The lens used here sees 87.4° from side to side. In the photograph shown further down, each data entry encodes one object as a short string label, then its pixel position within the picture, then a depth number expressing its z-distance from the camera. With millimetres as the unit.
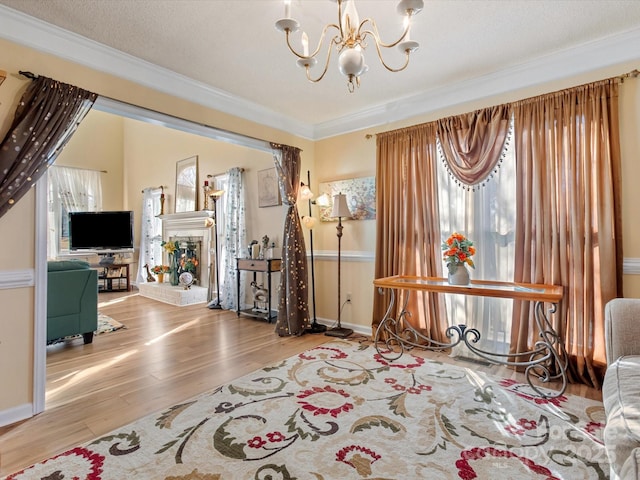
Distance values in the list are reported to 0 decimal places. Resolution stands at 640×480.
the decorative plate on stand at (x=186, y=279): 6090
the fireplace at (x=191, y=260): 5938
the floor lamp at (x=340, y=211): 3941
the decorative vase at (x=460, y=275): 2861
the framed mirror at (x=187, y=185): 6371
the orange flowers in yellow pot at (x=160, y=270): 6781
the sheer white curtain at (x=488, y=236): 3068
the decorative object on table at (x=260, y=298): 5023
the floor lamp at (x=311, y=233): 4172
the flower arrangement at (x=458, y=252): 2852
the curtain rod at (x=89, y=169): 7342
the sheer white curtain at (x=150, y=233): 7484
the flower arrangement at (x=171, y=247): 6648
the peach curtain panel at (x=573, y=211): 2525
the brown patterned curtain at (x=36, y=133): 2102
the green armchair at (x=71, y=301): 3459
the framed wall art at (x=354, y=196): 3994
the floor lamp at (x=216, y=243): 5528
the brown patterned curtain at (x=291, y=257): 4031
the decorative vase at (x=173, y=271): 6502
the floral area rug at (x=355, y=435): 1649
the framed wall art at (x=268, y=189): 4922
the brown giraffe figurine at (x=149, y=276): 7457
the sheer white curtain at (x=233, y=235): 5348
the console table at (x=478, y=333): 2434
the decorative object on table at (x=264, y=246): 4898
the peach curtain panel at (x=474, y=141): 3033
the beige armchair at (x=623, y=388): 1143
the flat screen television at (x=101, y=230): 6977
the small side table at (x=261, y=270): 4598
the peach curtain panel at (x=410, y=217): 3434
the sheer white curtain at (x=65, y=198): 7070
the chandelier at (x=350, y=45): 1652
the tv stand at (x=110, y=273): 7086
